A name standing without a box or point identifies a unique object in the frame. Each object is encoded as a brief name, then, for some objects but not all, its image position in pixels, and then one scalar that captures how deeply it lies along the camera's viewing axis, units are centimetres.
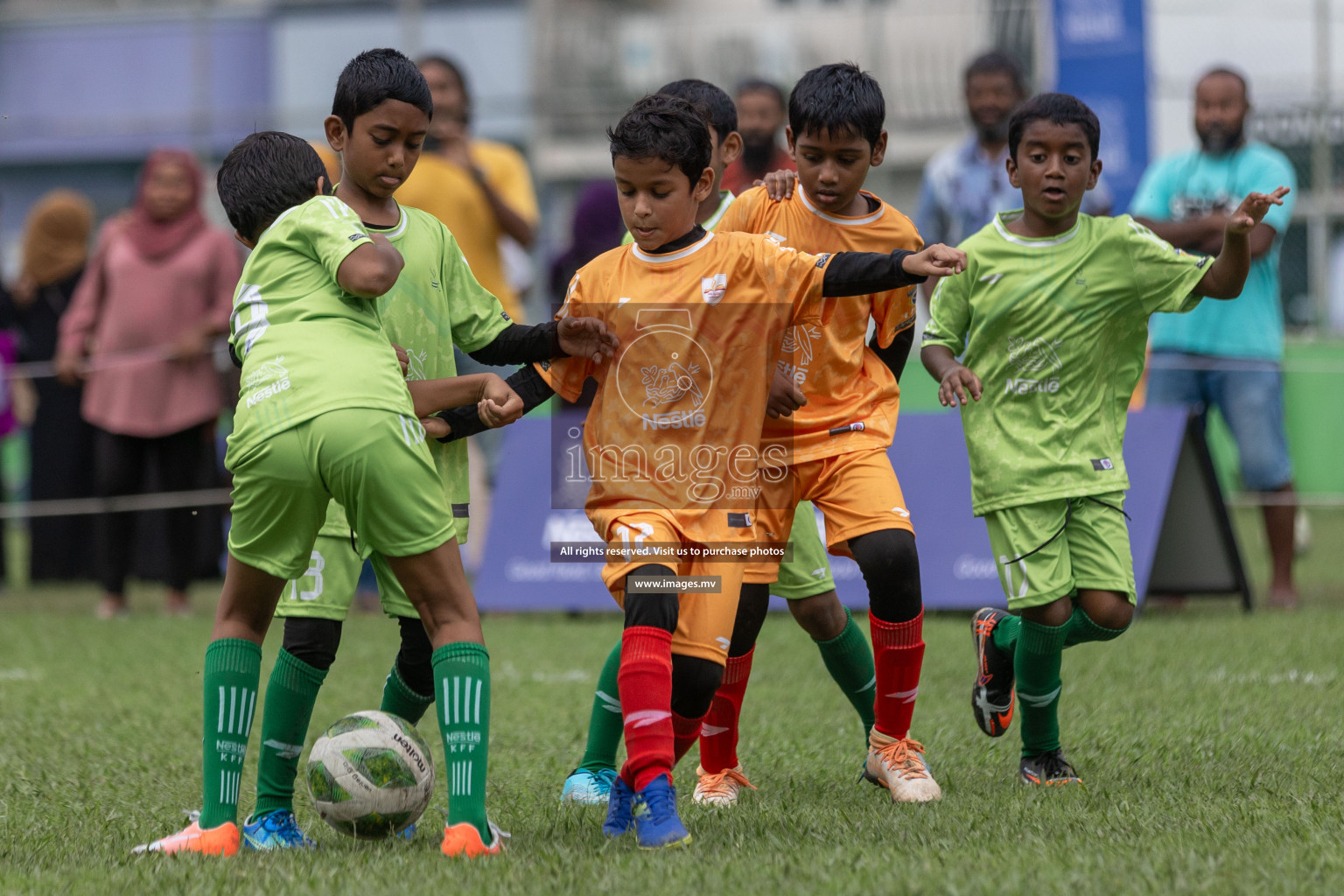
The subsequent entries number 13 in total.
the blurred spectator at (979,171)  1569
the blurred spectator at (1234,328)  1611
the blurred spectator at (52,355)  2145
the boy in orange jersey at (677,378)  759
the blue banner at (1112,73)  2089
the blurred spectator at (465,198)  1541
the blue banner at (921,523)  1592
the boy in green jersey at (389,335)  775
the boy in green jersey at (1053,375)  895
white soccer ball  743
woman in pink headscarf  1797
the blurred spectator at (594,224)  1819
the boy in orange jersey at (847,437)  848
